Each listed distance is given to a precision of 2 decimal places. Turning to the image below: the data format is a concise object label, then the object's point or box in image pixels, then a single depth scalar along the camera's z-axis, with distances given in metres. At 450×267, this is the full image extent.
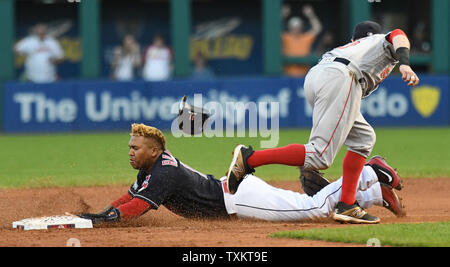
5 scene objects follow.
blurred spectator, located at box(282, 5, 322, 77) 17.69
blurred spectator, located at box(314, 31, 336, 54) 17.77
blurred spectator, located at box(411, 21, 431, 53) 17.94
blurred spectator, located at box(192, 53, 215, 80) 17.56
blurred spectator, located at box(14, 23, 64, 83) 16.98
